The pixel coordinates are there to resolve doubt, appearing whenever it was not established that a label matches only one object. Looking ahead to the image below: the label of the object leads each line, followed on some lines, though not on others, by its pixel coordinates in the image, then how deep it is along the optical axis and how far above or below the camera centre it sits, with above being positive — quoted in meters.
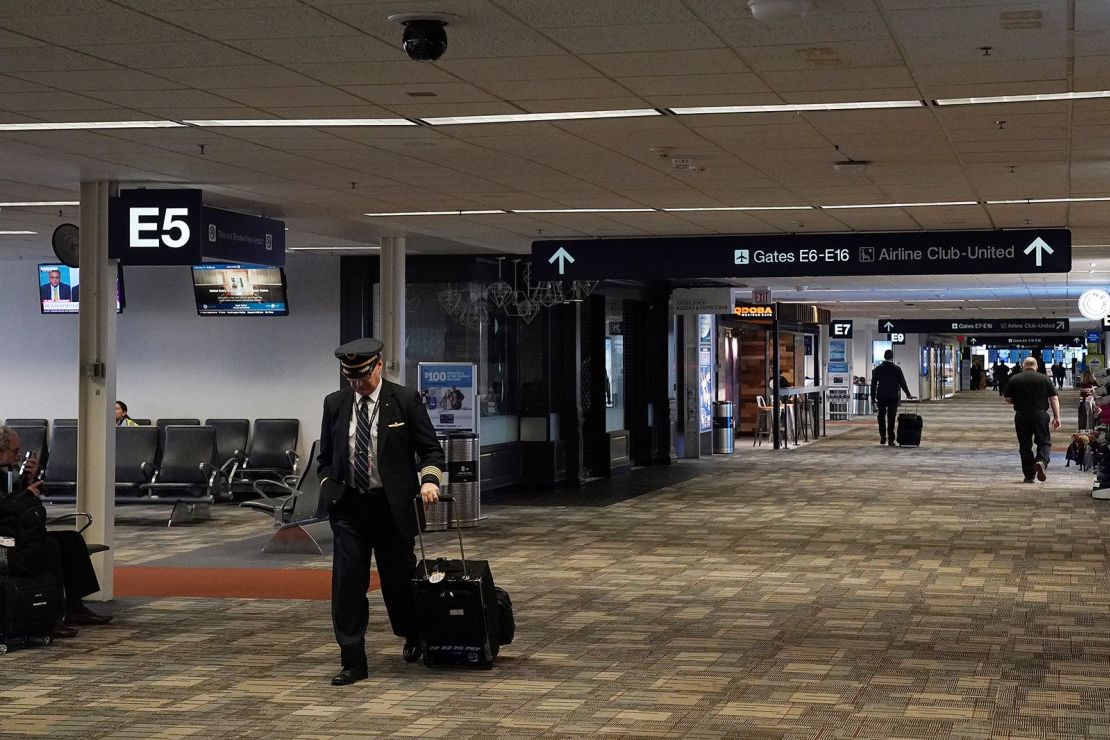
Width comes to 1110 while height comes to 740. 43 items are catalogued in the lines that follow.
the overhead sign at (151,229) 9.34 +1.08
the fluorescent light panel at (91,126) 7.45 +1.40
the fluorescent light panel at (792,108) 6.94 +1.36
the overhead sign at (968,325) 43.03 +1.83
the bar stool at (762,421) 26.49 -0.61
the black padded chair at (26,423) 17.00 -0.30
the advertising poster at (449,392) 14.41 +0.00
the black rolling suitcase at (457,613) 6.75 -1.04
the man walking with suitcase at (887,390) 26.42 -0.06
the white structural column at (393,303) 13.74 +0.85
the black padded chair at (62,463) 15.54 -0.71
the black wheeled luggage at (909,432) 25.75 -0.81
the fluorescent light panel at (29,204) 11.04 +1.48
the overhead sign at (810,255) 12.51 +1.19
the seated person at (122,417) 15.74 -0.23
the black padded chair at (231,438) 16.39 -0.49
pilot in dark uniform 6.61 -0.39
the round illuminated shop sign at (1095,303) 19.56 +1.09
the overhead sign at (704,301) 21.09 +1.28
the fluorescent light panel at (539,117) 7.20 +1.38
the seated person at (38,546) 7.40 -0.79
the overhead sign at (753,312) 24.25 +1.27
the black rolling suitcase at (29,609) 7.32 -1.08
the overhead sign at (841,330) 37.94 +1.49
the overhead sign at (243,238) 10.07 +1.15
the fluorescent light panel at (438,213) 11.87 +1.46
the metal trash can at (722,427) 23.48 -0.62
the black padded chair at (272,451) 16.17 -0.63
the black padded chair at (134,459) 14.50 -0.64
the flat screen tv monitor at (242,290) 16.41 +1.19
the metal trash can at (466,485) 13.48 -0.87
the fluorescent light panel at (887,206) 11.28 +1.41
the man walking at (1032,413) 17.38 -0.34
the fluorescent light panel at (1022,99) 6.64 +1.33
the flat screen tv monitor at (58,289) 16.83 +1.26
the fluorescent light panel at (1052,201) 10.80 +1.37
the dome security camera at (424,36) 5.17 +1.27
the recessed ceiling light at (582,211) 11.73 +1.45
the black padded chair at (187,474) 14.12 -0.78
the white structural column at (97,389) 9.22 +0.05
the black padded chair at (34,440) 16.58 -0.49
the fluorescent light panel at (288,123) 7.42 +1.39
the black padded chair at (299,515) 11.56 -0.98
